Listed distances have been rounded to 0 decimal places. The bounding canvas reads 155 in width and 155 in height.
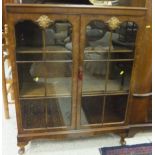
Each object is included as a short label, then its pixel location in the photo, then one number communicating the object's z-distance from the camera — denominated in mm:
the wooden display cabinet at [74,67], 1478
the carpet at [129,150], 1877
